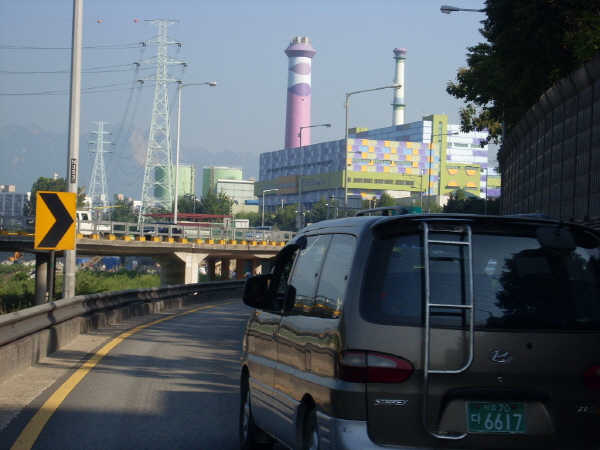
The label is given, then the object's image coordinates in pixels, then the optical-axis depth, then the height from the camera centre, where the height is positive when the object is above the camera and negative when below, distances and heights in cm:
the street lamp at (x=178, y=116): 5838 +802
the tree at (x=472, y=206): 7887 +285
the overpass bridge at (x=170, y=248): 5141 -151
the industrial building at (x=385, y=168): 17725 +1356
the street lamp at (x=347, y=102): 4568 +729
